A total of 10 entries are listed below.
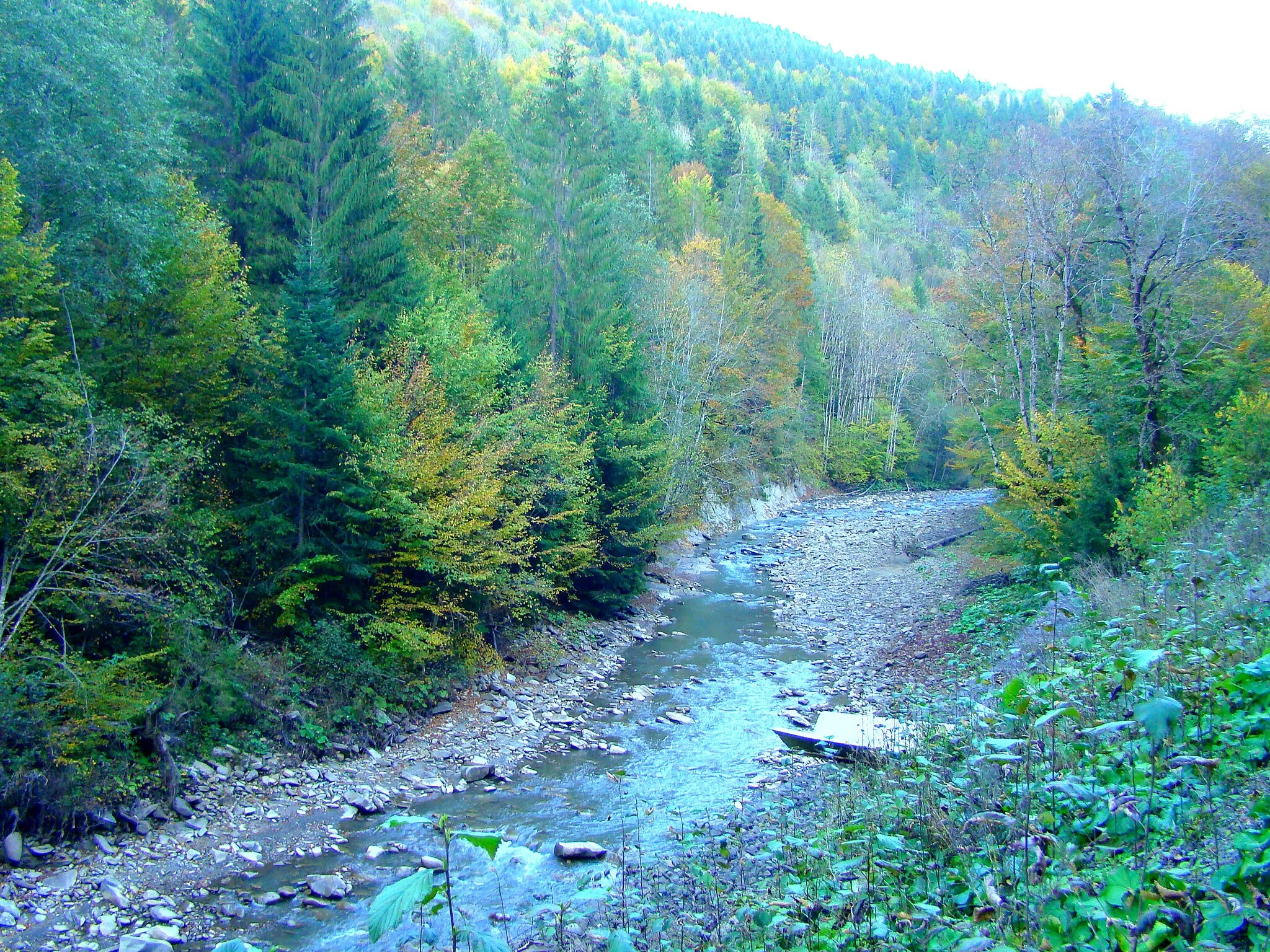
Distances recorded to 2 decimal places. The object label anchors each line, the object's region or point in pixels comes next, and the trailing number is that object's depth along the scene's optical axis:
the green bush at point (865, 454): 50.41
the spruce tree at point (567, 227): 23.69
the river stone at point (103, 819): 9.09
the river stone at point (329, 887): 8.52
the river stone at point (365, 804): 10.75
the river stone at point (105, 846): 8.84
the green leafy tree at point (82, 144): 12.54
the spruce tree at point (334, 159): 19.62
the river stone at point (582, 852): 9.00
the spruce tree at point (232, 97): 19.77
